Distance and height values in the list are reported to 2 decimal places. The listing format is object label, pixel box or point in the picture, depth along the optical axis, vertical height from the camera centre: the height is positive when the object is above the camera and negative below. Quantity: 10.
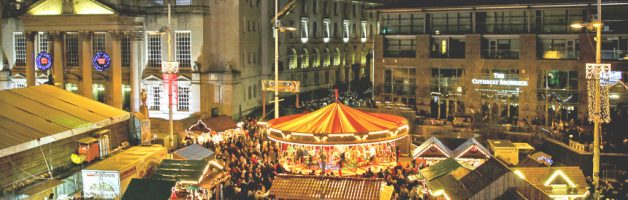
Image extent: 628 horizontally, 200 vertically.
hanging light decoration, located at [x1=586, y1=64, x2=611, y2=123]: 26.34 -0.65
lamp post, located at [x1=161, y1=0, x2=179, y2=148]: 38.84 -0.09
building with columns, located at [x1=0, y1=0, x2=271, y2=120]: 55.12 +1.56
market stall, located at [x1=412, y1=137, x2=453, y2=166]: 34.66 -4.34
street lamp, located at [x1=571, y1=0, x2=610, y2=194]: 26.17 -1.17
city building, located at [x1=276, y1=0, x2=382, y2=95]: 70.88 +2.49
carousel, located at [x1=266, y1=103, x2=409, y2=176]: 34.44 -3.66
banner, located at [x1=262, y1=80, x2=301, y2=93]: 41.59 -1.20
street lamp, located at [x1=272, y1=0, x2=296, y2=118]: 38.37 +0.38
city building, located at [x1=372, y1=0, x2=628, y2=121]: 50.22 +0.70
